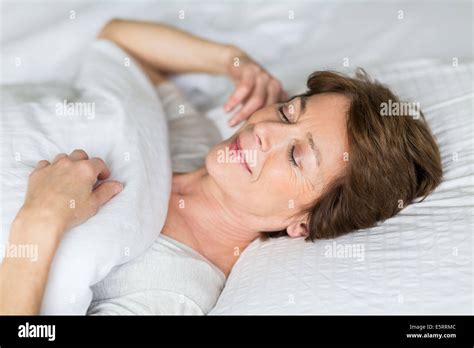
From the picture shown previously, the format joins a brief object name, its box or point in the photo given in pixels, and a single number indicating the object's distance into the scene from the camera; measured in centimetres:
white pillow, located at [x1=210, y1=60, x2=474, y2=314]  116
